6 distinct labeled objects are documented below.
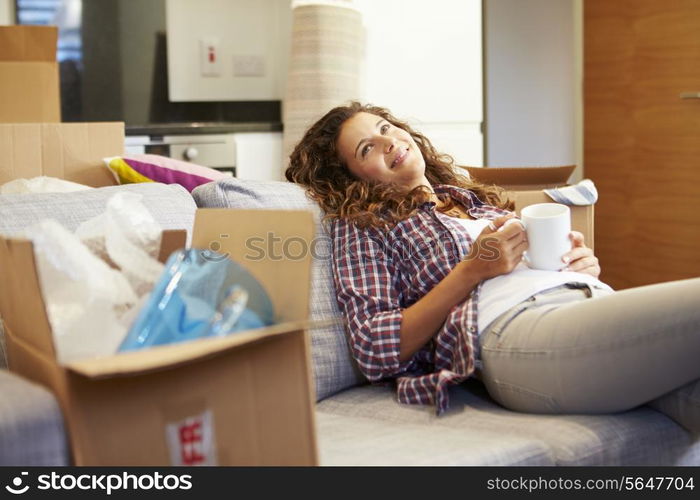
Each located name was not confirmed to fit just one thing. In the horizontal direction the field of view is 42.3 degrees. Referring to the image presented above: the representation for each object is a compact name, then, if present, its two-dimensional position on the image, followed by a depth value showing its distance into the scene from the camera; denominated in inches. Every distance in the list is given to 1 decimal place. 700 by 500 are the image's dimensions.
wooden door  151.3
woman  56.4
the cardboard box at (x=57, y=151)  80.0
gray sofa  40.5
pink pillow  78.8
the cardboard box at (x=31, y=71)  99.1
